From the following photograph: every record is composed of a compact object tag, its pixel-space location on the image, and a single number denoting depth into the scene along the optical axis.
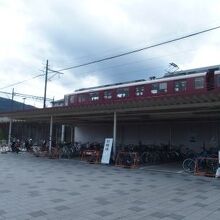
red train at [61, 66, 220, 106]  15.06
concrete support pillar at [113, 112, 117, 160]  13.91
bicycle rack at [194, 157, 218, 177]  11.16
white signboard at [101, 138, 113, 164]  14.01
